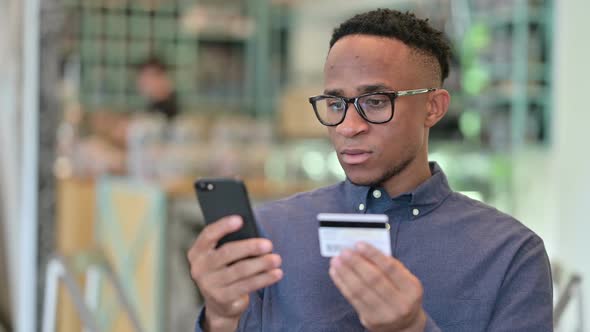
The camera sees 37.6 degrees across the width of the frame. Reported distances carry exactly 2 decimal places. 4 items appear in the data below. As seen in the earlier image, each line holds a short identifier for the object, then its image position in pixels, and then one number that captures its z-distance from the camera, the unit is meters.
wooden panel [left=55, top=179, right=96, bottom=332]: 4.63
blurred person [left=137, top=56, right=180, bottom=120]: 6.59
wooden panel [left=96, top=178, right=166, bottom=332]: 3.62
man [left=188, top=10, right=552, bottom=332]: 1.22
